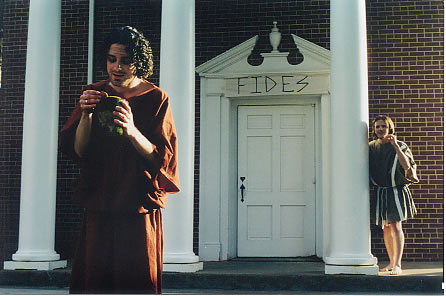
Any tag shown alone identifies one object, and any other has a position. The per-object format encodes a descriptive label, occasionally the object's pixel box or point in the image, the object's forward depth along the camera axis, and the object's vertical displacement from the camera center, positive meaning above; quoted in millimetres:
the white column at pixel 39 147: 6871 +433
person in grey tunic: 6406 +62
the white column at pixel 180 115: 6457 +755
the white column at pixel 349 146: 6238 +420
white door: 8336 +60
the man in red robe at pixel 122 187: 2957 -1
